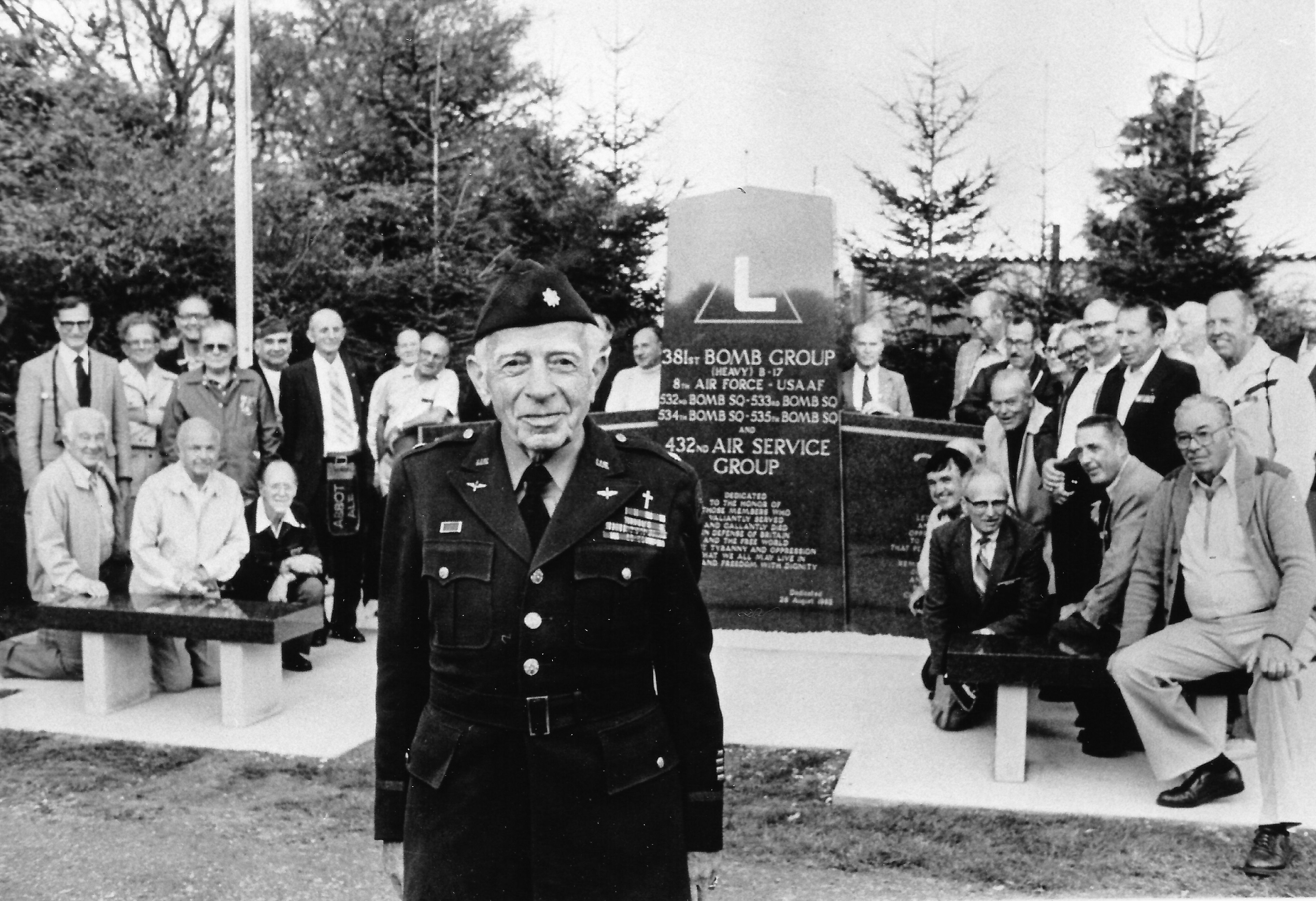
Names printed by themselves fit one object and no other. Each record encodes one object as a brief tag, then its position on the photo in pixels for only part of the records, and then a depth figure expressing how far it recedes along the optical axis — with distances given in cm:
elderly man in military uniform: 222
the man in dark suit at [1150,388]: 566
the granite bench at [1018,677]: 462
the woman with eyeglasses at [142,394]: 720
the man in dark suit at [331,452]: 727
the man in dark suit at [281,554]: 634
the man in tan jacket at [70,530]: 601
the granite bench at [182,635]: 553
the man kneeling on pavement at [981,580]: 530
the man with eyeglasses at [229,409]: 680
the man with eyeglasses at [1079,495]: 542
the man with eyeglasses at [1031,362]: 680
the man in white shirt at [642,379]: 803
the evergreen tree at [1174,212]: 891
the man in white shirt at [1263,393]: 539
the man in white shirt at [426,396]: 784
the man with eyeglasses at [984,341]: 755
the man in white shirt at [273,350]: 745
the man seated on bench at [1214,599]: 421
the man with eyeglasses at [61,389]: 673
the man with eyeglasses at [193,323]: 725
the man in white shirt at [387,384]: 800
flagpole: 776
